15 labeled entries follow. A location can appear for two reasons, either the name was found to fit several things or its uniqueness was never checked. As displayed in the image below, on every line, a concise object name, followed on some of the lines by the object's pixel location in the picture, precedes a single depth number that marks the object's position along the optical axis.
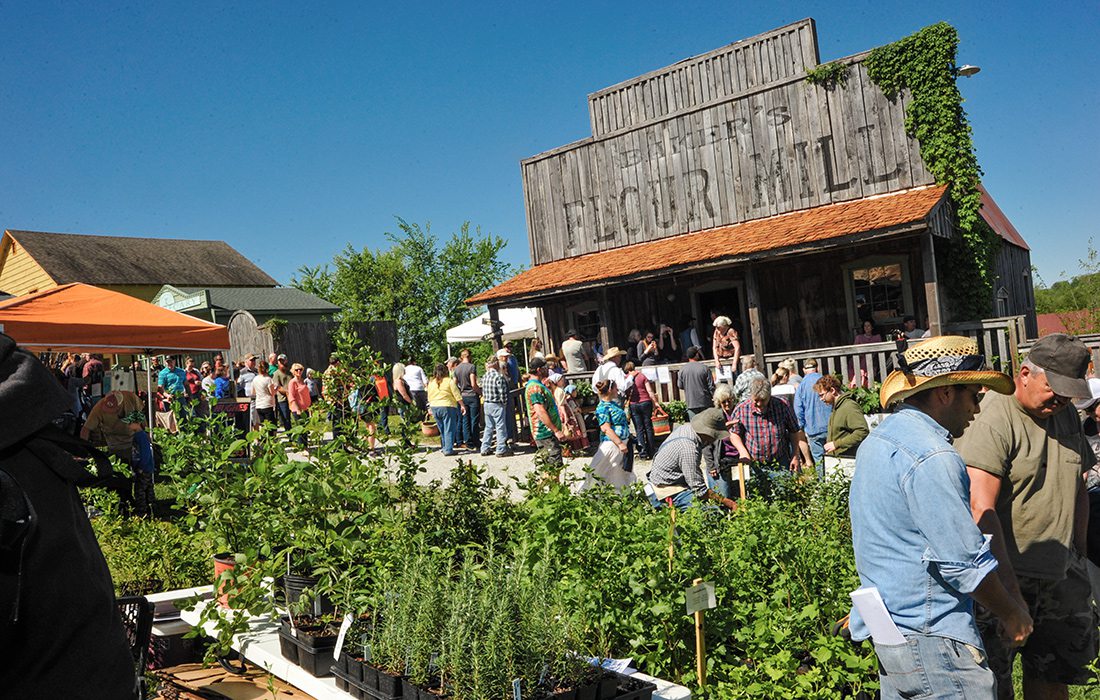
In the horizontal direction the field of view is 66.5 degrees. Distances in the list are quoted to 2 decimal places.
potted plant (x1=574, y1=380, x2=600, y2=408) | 15.26
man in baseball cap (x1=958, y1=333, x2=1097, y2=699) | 3.57
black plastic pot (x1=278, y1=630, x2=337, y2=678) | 3.64
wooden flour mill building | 15.26
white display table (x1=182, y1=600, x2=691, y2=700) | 3.41
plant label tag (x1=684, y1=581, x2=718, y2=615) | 3.34
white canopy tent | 22.45
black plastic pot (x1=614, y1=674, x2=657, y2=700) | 3.13
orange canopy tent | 7.79
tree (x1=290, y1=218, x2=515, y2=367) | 45.19
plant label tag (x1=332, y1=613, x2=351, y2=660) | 3.39
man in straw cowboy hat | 2.69
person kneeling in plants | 6.66
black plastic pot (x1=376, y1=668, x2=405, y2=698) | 3.15
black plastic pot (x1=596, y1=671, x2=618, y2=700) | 3.14
